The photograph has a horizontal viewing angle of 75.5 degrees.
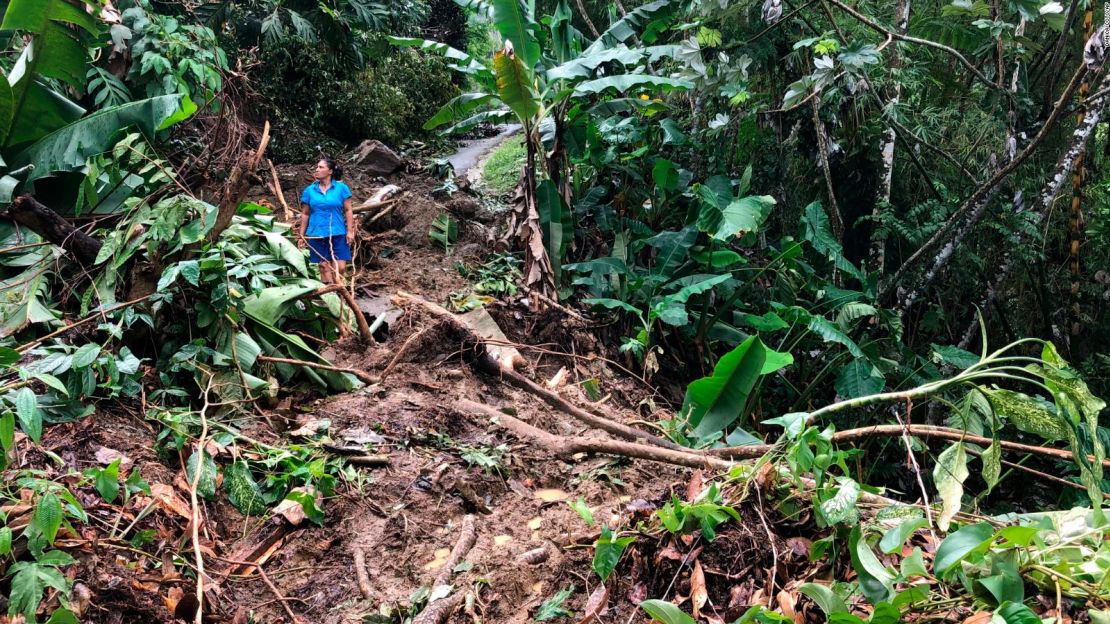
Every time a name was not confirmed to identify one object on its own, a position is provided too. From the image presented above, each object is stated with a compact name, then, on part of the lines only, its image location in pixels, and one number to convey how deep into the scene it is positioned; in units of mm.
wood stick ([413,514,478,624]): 2730
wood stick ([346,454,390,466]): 4035
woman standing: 6621
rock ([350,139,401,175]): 9953
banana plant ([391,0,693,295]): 6840
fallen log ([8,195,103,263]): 4098
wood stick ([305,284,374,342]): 5160
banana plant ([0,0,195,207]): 4773
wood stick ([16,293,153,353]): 3811
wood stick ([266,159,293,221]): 7570
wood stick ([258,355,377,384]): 4672
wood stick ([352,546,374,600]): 3100
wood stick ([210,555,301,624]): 3023
